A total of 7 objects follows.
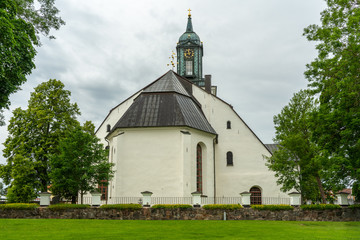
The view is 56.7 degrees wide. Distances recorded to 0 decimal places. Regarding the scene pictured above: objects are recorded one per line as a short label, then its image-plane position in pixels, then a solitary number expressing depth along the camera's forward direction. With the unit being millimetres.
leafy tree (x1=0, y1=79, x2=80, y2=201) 30250
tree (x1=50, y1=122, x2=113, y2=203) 22781
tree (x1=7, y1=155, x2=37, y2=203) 28891
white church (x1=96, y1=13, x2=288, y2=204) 25672
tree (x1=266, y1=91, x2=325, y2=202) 24781
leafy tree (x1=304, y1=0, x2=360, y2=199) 17281
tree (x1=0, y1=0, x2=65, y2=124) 12992
